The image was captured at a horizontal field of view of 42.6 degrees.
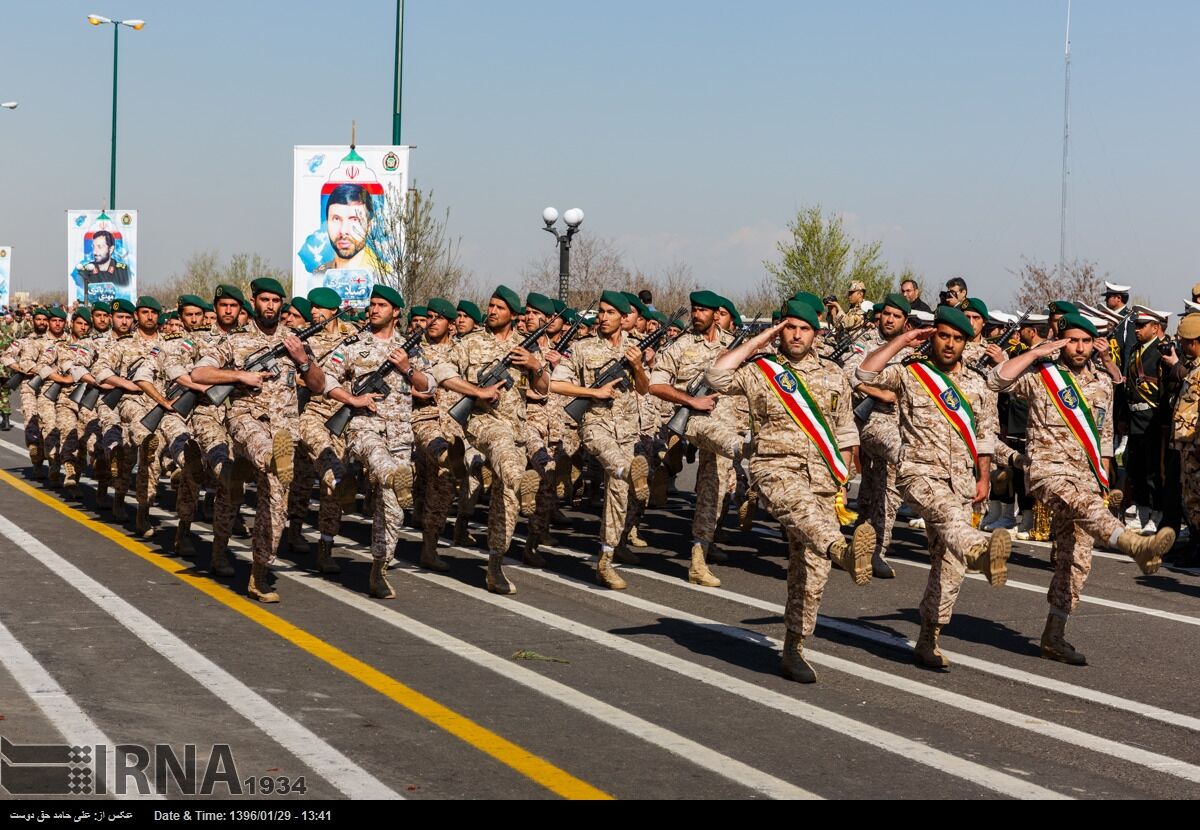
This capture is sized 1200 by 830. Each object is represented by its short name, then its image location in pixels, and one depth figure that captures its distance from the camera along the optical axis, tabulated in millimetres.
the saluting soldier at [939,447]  8984
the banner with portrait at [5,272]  50156
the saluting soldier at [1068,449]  9422
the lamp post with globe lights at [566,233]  27516
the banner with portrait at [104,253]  39750
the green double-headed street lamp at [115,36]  49875
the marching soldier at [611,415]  12094
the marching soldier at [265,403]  10875
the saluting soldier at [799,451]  8609
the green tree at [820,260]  49281
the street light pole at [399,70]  27938
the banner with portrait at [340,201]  26922
